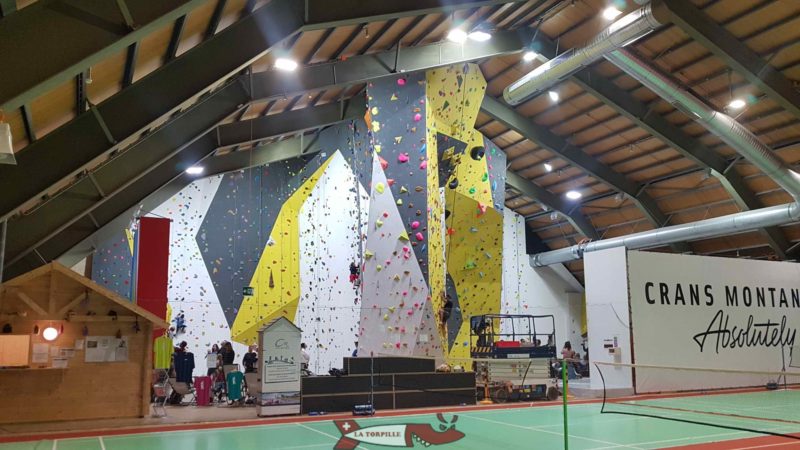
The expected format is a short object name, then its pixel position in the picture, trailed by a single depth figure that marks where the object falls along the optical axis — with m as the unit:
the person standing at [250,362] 17.03
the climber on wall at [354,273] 21.50
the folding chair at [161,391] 14.19
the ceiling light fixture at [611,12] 15.91
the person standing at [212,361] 18.17
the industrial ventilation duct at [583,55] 14.06
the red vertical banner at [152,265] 15.83
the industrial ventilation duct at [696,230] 20.44
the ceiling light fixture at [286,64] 13.86
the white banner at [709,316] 17.58
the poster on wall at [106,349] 12.13
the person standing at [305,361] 16.39
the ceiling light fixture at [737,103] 18.06
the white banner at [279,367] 12.89
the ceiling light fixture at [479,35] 14.70
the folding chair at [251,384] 15.10
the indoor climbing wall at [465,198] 17.95
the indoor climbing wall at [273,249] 20.28
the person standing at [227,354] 17.70
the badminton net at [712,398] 11.80
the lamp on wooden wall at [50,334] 11.54
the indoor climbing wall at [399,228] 16.09
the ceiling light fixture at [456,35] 15.05
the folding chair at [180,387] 15.04
